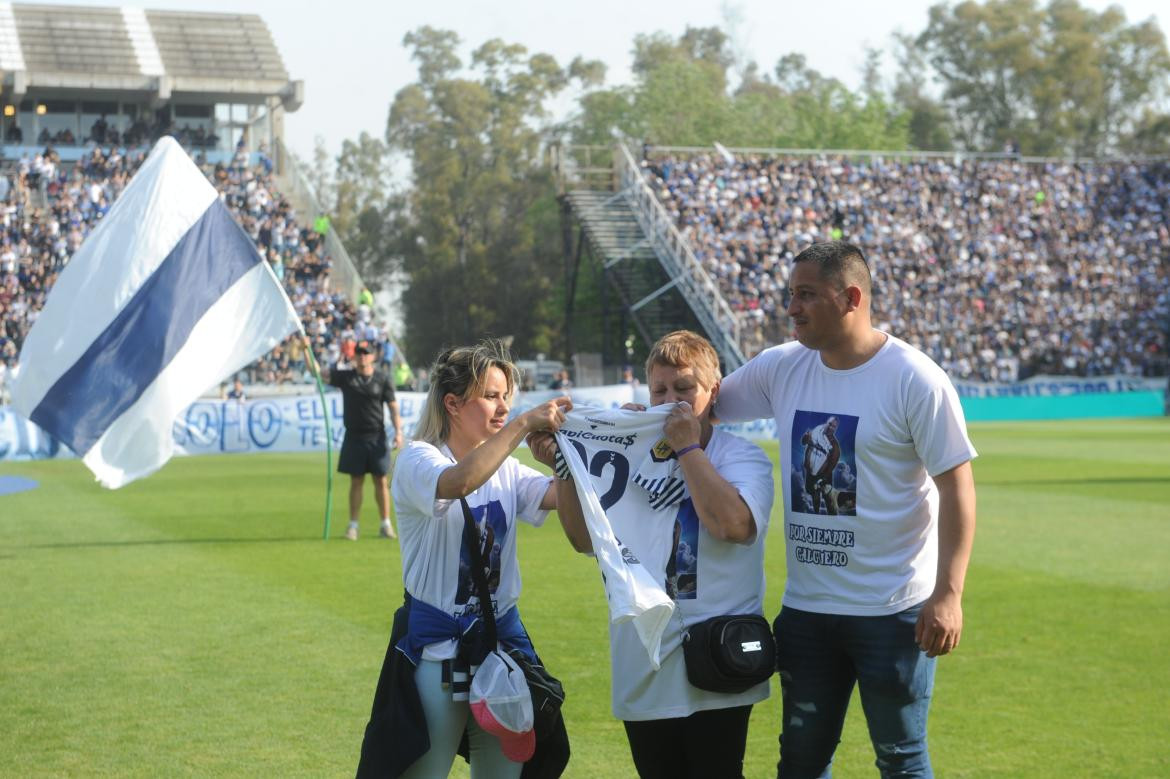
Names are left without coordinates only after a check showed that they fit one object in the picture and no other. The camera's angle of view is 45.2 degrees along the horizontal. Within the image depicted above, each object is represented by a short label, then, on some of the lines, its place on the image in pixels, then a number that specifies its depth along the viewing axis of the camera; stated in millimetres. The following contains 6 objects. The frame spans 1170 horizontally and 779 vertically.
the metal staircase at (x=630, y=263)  45281
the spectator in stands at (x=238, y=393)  29859
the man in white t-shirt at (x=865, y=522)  4270
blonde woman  4199
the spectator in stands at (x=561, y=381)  39562
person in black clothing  14320
